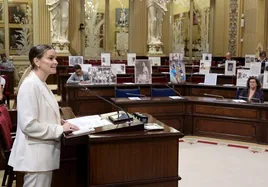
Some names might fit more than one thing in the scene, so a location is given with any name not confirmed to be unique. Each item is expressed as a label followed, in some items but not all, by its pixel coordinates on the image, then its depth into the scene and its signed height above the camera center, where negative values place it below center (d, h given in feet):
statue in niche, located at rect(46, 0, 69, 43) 38.93 +5.02
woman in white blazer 7.31 -1.28
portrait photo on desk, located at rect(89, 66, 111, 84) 25.22 -0.71
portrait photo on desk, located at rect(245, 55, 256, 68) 36.38 +0.70
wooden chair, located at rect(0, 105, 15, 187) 10.30 -2.26
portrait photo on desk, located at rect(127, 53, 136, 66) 37.40 +0.53
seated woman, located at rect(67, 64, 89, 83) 25.56 -0.81
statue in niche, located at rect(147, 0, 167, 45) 43.88 +5.73
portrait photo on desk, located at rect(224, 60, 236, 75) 31.73 -0.20
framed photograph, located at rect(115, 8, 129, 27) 46.47 +6.44
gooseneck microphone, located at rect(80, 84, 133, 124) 9.06 -1.36
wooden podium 8.46 -2.26
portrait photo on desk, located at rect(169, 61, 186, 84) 25.98 -0.48
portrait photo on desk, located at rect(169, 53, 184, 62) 35.42 +0.93
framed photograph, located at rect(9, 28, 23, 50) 40.24 +2.93
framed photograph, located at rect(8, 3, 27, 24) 40.32 +5.76
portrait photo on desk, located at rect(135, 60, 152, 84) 25.45 -0.63
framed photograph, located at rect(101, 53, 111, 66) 34.06 +0.56
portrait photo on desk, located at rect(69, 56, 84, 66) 33.40 +0.44
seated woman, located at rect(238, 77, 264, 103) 20.90 -1.53
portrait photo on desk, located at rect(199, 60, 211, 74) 31.01 -0.12
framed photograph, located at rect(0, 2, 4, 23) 39.81 +5.92
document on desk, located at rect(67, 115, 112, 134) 8.34 -1.43
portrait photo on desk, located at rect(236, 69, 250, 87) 24.62 -0.83
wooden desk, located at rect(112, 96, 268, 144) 20.07 -2.87
